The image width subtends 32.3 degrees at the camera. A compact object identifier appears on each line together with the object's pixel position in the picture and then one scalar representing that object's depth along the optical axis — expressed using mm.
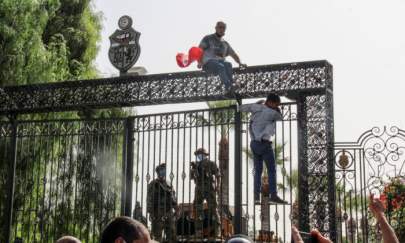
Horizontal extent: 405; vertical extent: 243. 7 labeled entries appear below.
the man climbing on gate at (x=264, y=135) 9977
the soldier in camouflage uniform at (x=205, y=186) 10461
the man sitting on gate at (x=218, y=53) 10547
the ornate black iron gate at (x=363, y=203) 9359
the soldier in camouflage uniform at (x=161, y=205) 10766
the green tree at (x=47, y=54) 12822
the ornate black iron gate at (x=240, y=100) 9805
